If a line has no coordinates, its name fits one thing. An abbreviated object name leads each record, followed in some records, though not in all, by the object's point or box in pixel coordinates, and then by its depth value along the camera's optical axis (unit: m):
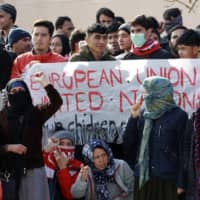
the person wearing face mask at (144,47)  11.12
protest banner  10.73
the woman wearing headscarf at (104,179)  10.34
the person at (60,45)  13.08
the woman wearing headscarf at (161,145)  9.77
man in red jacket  11.29
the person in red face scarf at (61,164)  10.35
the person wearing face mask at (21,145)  9.67
